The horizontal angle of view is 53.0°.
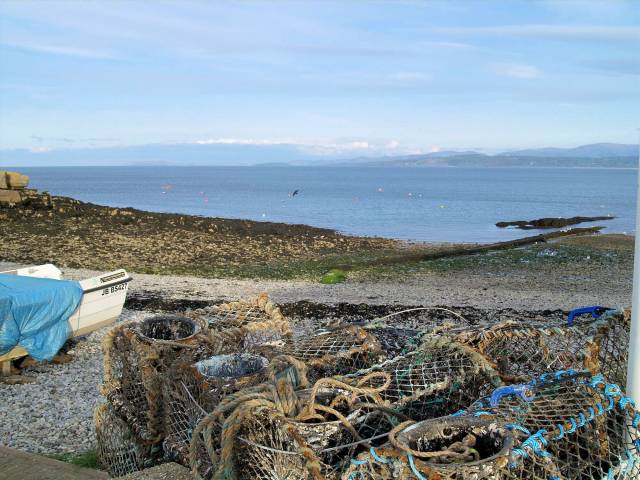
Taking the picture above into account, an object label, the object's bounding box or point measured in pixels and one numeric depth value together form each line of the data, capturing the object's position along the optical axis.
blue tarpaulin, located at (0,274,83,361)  7.59
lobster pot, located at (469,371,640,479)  2.86
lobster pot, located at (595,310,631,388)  4.58
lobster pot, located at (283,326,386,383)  4.35
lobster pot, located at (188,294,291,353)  5.14
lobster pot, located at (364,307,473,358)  4.70
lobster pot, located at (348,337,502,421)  3.80
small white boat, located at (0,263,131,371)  8.96
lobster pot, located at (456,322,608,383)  4.32
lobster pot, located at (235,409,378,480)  2.93
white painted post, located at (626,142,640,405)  3.37
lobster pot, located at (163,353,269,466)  3.87
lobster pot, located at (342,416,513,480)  2.51
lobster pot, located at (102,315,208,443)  4.48
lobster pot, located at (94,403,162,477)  4.52
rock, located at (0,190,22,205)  29.62
